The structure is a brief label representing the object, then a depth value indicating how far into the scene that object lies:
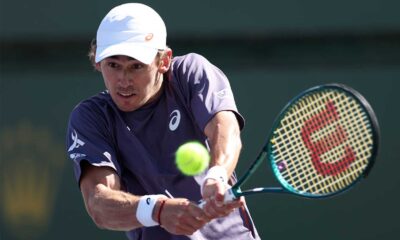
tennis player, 7.83
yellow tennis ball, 6.95
